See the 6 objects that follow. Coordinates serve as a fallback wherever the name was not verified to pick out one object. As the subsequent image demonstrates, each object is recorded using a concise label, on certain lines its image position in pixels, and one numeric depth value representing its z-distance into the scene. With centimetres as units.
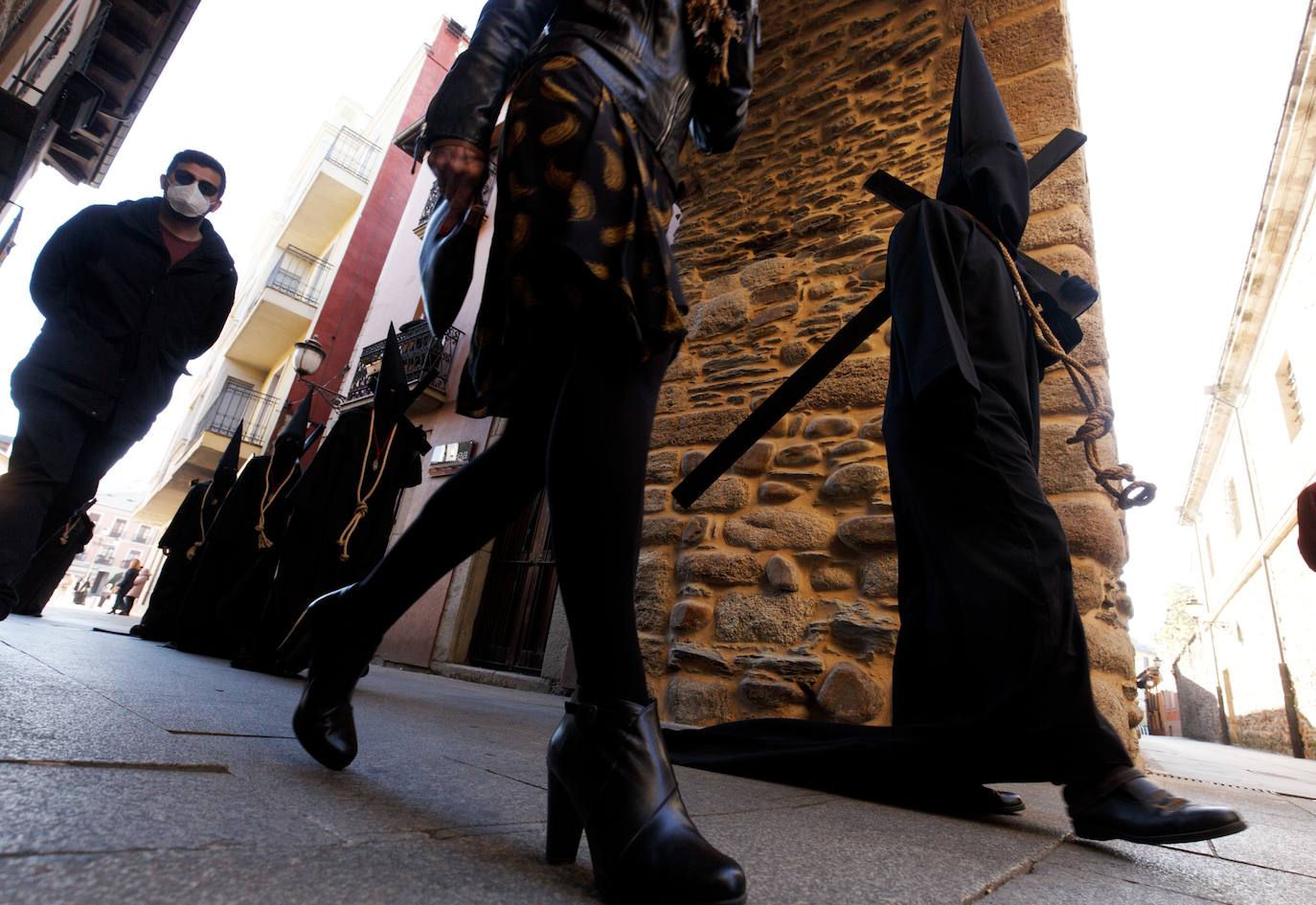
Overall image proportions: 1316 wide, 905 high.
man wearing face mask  220
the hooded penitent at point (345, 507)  285
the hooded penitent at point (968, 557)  129
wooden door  604
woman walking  72
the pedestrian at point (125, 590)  1587
